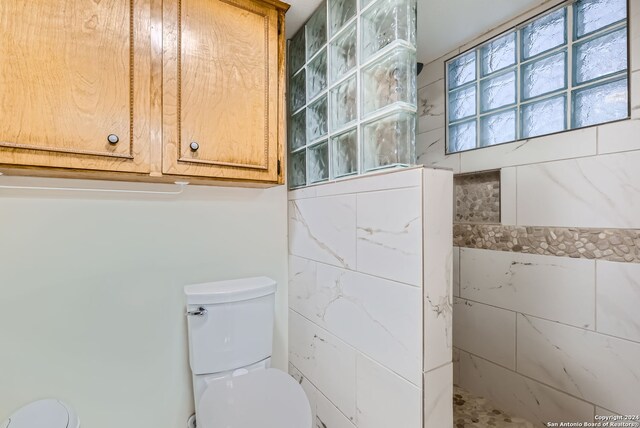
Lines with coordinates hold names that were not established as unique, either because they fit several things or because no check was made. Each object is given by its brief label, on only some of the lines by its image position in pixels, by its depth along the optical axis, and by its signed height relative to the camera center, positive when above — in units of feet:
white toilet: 3.26 -2.02
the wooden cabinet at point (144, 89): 2.68 +1.36
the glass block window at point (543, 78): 3.82 +2.16
